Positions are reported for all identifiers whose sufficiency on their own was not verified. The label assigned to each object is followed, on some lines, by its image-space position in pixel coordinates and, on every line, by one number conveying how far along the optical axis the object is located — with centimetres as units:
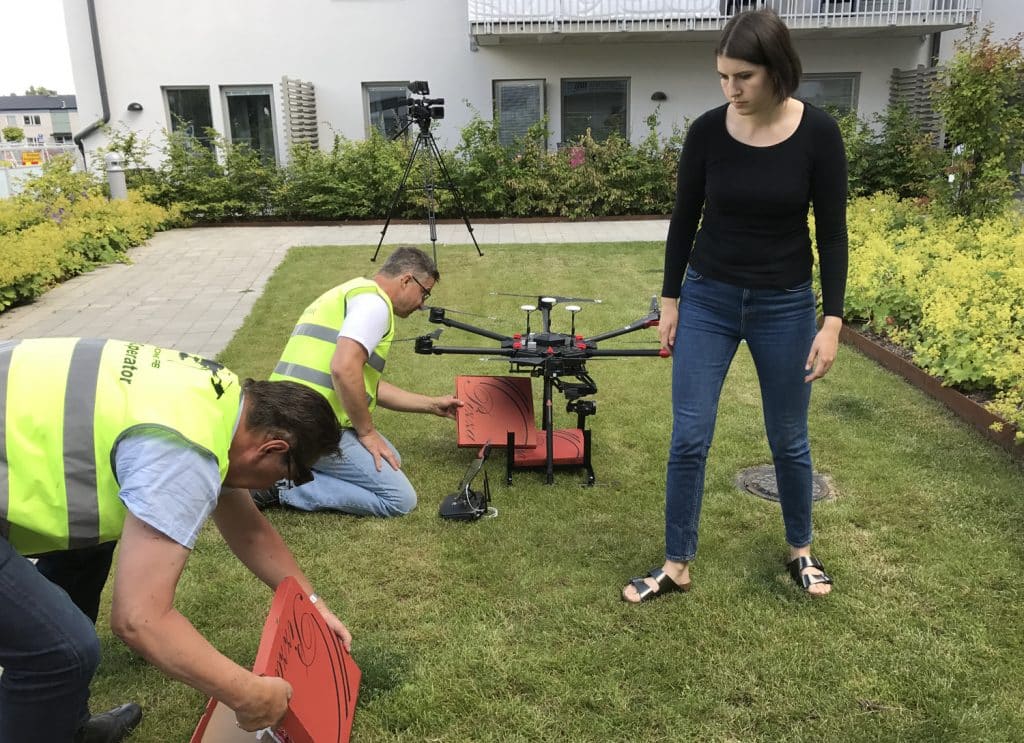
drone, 348
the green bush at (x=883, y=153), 1205
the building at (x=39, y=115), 6688
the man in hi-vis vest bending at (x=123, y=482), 144
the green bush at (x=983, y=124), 671
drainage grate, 357
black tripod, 880
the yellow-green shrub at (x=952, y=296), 441
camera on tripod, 869
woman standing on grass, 231
